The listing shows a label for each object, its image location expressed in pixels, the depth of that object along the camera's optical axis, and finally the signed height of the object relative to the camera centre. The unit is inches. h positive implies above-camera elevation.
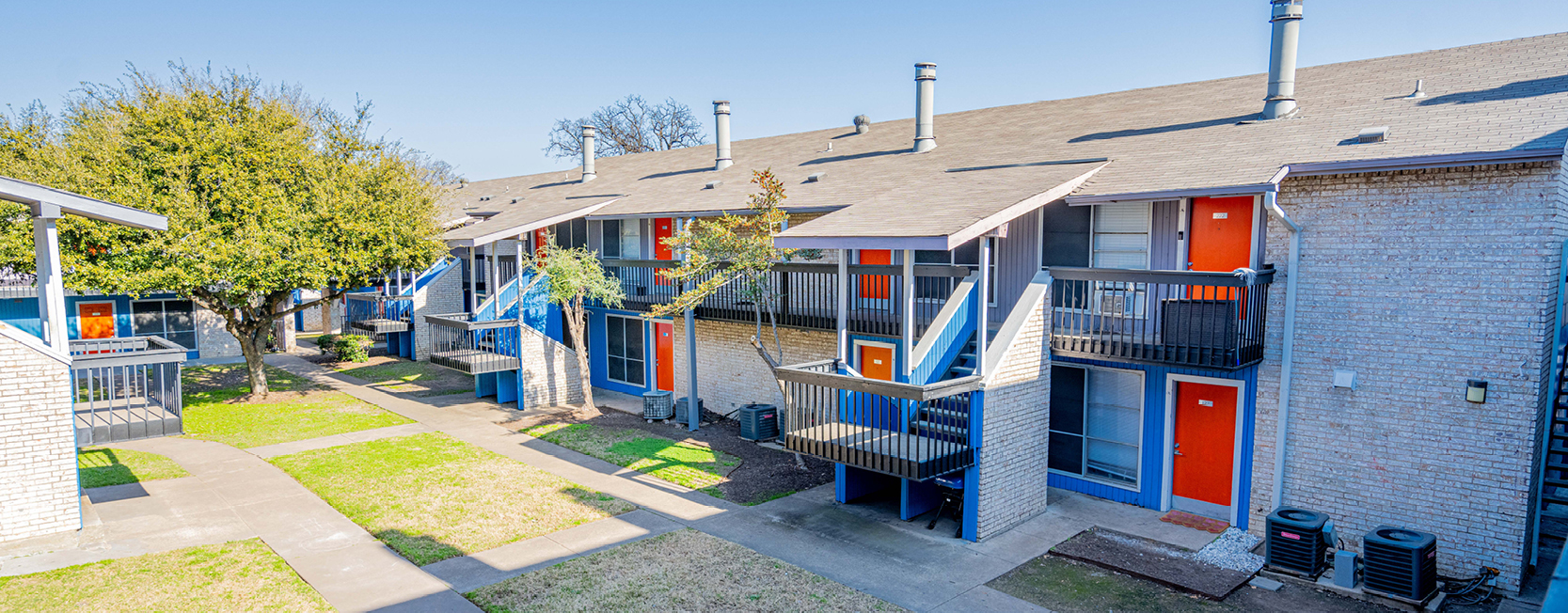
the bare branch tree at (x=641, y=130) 2082.9 +315.1
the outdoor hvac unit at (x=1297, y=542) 360.8 -129.9
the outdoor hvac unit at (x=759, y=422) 613.9 -130.0
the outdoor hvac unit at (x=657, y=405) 683.4 -129.3
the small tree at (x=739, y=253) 561.9 -0.6
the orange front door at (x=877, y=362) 584.0 -80.1
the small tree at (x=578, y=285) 658.3 -27.8
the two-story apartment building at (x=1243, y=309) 357.4 -29.3
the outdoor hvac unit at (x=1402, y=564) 336.5 -130.6
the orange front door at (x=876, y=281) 557.6 -20.0
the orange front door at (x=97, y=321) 981.8 -85.8
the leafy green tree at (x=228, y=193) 628.7 +48.2
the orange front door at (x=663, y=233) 775.7 +17.9
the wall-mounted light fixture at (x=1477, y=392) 354.0 -60.3
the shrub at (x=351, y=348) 1039.0 -124.6
